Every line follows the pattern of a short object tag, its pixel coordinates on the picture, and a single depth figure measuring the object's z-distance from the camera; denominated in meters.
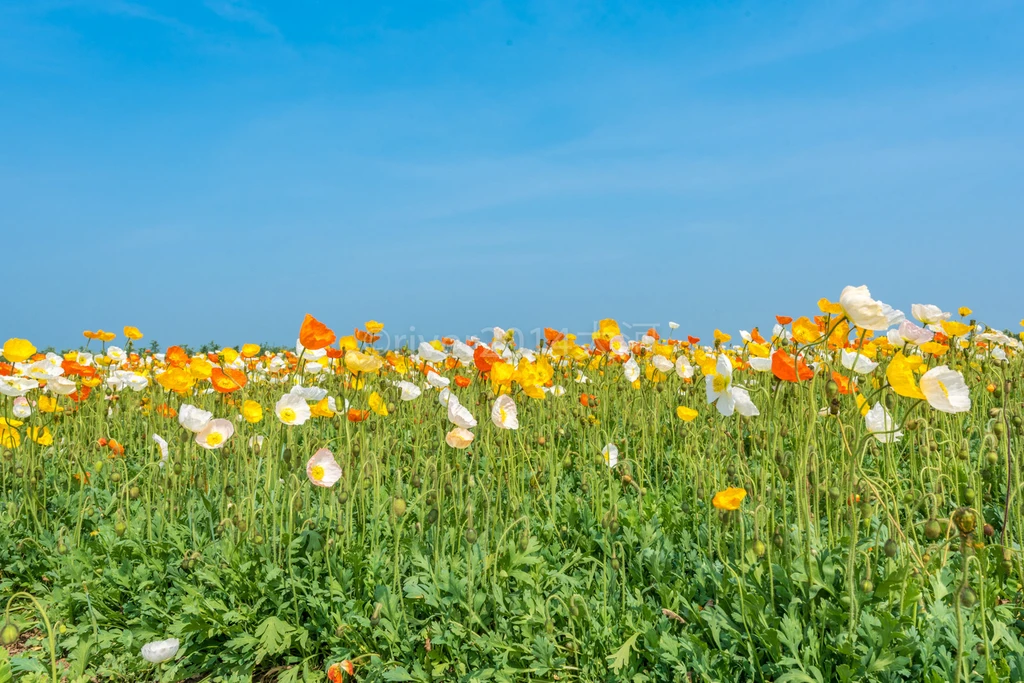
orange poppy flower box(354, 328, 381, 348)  4.09
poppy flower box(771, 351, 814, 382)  2.57
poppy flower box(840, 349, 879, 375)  3.13
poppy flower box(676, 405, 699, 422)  3.23
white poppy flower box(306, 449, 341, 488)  2.99
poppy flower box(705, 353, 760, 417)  2.72
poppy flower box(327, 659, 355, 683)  2.48
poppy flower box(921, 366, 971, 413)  2.38
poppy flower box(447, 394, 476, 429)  3.12
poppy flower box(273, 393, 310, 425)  3.35
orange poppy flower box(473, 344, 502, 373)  3.40
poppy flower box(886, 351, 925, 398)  2.34
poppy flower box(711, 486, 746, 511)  2.42
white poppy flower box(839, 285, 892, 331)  2.38
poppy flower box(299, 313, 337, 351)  3.12
